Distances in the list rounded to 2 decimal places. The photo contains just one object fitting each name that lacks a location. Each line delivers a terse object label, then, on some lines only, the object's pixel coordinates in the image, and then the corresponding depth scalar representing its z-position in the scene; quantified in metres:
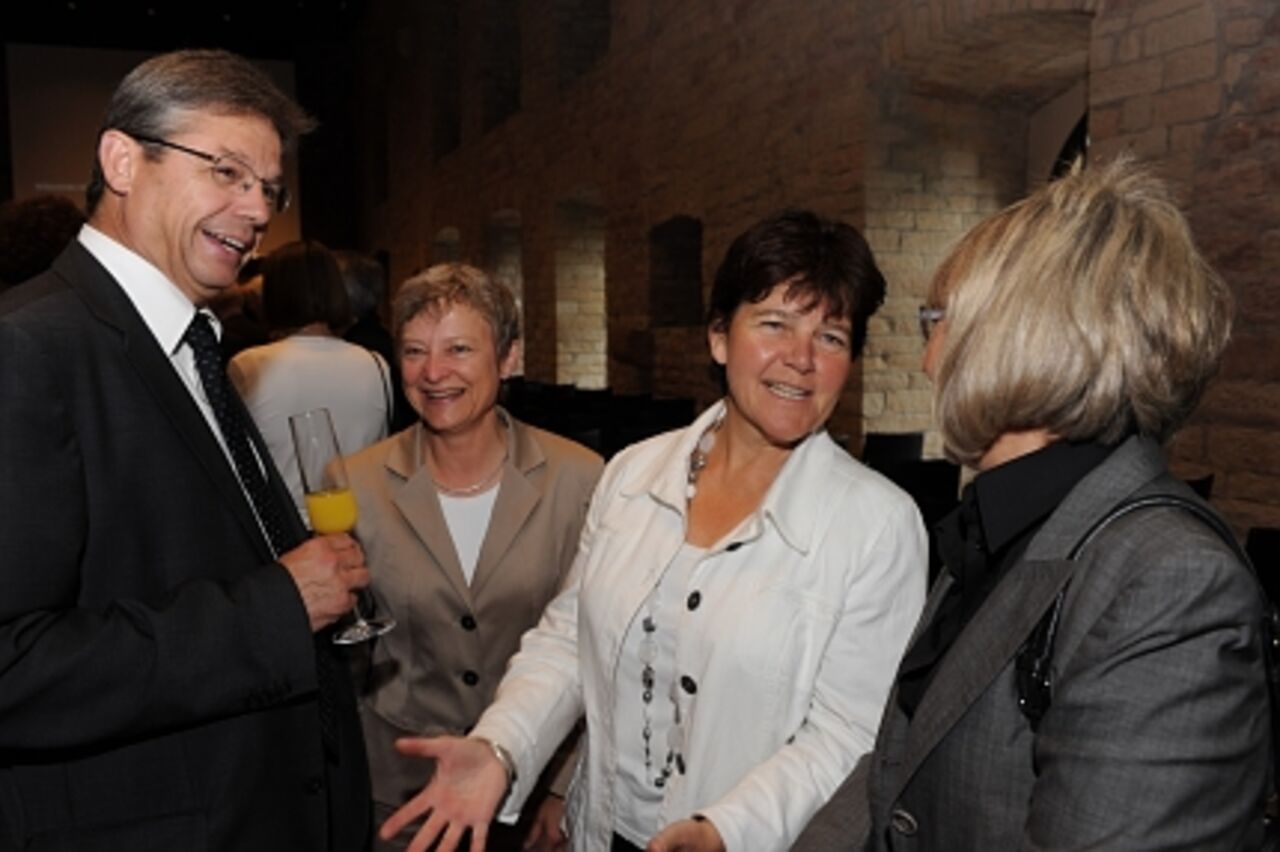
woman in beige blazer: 2.12
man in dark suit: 1.21
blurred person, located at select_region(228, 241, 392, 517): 3.12
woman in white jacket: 1.52
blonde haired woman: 0.91
